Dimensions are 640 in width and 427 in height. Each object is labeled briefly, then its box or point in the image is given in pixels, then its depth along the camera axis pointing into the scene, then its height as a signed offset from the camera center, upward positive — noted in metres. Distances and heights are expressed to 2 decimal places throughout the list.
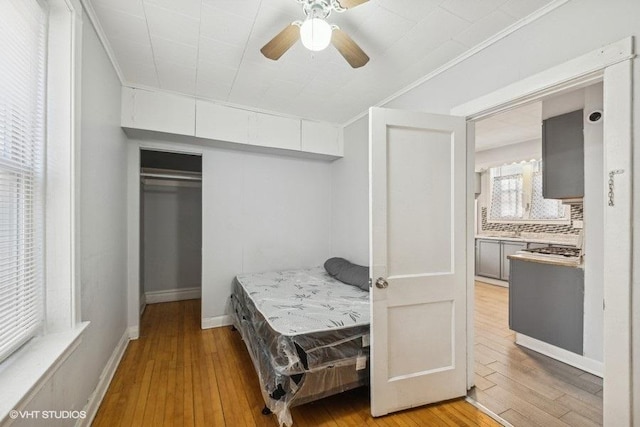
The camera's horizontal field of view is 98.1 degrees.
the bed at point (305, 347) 1.76 -0.93
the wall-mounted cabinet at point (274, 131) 3.34 +1.01
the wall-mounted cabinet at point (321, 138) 3.66 +1.01
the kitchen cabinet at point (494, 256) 5.14 -0.86
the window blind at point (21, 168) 1.14 +0.20
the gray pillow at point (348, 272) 2.93 -0.69
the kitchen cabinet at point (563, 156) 2.62 +0.56
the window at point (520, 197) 5.16 +0.31
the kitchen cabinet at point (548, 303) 2.50 -0.89
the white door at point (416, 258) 1.87 -0.32
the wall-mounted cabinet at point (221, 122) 3.07 +1.03
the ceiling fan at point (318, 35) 1.50 +1.07
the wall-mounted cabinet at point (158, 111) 2.75 +1.04
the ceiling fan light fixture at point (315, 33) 1.49 +0.98
